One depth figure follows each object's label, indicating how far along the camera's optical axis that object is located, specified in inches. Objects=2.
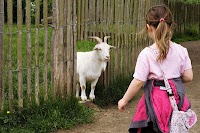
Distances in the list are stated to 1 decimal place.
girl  114.0
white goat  239.0
